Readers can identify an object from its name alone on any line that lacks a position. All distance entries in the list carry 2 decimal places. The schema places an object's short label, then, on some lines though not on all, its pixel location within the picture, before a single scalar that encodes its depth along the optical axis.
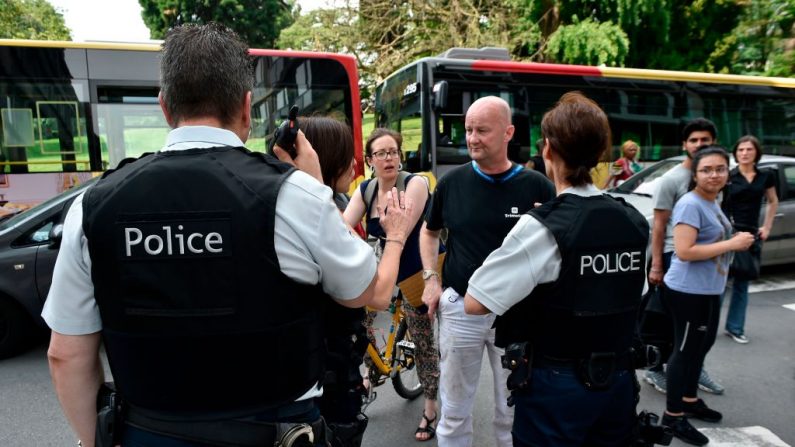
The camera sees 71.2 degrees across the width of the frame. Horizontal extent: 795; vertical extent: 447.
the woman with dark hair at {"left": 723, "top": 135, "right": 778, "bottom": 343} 4.85
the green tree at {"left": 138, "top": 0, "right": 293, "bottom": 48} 27.34
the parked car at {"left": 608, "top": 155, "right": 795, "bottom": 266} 6.84
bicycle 3.66
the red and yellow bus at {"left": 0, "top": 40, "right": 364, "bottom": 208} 7.08
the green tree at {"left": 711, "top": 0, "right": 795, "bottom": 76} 8.51
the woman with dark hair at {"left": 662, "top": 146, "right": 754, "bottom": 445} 3.15
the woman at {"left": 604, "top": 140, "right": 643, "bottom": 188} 9.20
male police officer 1.27
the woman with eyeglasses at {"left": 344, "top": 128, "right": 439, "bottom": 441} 3.24
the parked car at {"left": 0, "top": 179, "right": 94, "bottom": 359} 4.62
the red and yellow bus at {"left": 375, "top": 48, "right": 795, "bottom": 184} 8.38
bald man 2.65
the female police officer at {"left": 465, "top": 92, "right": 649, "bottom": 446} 1.76
